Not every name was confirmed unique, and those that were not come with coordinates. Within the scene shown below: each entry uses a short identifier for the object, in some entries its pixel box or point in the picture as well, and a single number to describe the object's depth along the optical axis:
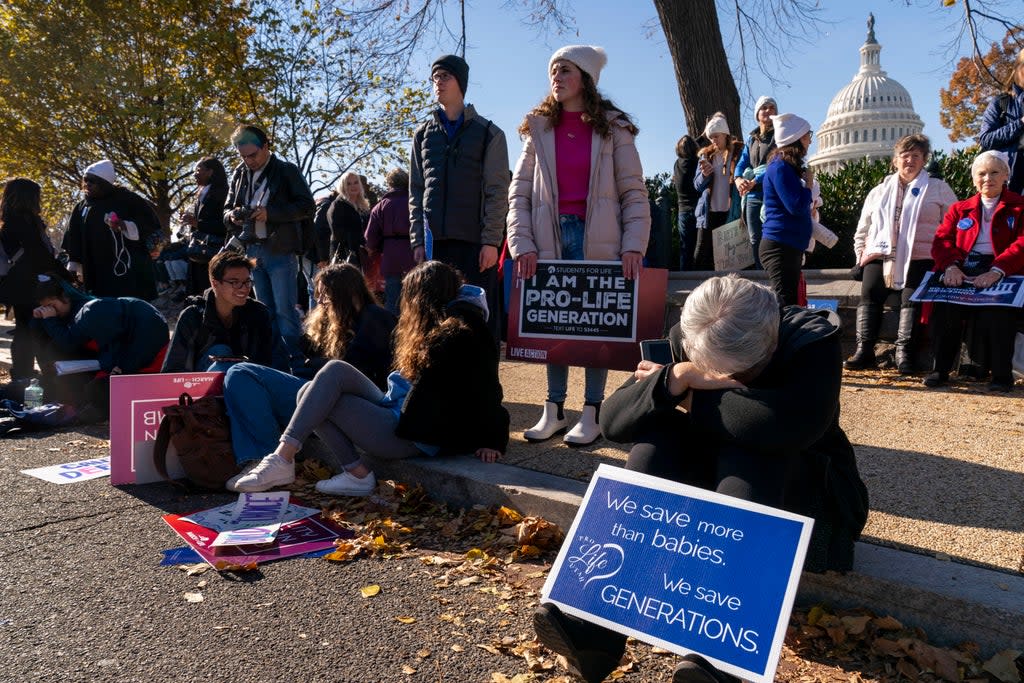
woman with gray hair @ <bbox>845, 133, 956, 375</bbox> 6.62
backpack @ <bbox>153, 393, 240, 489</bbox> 4.35
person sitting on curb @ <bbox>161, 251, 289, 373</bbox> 5.16
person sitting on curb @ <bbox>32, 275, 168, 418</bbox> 6.07
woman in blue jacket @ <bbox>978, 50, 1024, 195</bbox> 6.42
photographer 6.52
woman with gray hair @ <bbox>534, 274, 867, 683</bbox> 2.50
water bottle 6.39
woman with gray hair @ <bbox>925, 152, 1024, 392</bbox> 5.96
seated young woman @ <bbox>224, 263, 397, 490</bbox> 4.55
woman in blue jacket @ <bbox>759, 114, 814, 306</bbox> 6.30
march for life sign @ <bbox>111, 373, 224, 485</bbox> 4.44
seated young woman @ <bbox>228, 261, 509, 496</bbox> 4.05
